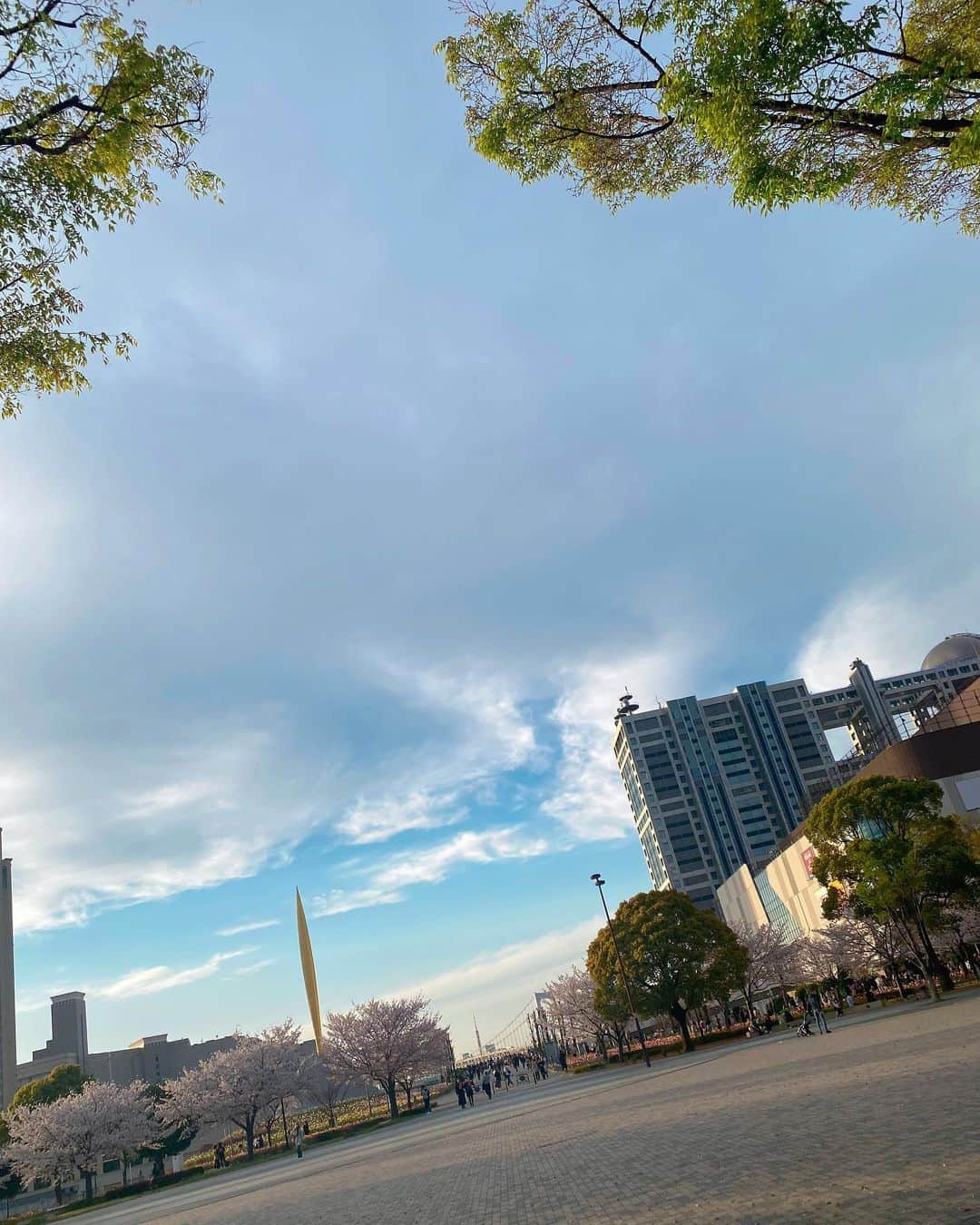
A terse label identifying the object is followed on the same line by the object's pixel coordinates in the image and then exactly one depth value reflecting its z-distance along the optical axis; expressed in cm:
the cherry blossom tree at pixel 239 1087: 4591
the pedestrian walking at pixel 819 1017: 3003
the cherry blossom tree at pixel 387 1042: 4919
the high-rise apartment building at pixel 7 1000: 10481
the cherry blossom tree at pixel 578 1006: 5875
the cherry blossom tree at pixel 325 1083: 5134
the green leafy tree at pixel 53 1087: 6694
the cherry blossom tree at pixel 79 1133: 4269
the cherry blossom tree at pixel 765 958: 5134
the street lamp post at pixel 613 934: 4091
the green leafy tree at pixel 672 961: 4044
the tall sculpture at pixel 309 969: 7869
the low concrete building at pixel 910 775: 4662
